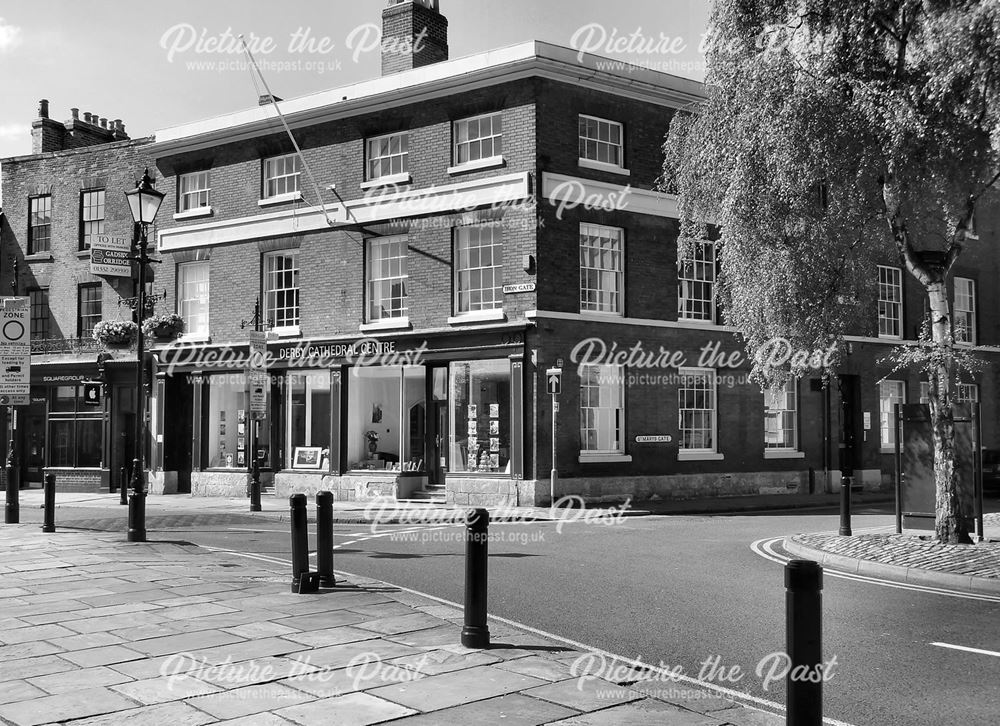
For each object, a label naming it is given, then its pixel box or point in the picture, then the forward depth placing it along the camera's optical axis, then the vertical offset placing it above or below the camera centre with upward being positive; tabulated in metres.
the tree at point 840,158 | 12.05 +3.36
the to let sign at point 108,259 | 19.03 +3.03
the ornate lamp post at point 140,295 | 14.71 +1.84
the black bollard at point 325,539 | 9.82 -1.47
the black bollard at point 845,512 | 14.92 -1.79
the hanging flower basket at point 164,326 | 27.06 +2.27
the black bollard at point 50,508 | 16.48 -1.86
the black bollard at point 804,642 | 4.50 -1.19
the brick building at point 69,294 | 29.66 +3.64
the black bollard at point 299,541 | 9.66 -1.46
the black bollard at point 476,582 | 7.19 -1.40
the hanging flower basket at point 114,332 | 28.39 +2.20
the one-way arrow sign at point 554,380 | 20.54 +0.49
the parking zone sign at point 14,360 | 18.62 +0.89
